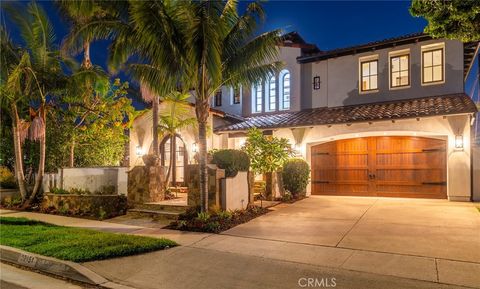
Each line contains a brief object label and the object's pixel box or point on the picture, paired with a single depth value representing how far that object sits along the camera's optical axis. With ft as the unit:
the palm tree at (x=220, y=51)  27.66
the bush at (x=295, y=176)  44.09
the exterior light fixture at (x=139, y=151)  55.98
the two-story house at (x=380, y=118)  39.99
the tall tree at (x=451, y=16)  22.01
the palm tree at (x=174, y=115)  48.29
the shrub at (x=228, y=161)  33.76
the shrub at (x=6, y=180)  45.91
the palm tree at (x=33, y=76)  39.70
